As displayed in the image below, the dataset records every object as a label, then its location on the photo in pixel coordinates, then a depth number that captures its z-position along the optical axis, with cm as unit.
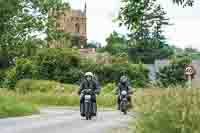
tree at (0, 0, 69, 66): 5209
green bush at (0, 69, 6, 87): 6872
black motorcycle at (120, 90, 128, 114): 2944
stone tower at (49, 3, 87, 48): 17042
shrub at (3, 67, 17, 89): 6244
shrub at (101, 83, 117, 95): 5615
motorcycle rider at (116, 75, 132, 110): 2940
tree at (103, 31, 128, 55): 12169
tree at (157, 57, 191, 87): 7694
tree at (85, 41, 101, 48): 19215
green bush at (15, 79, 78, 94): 5609
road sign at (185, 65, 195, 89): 3209
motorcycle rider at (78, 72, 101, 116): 2431
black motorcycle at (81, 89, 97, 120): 2423
